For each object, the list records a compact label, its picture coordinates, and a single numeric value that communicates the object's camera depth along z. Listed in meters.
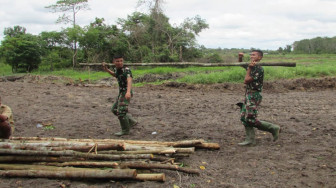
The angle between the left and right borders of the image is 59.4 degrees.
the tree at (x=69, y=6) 24.17
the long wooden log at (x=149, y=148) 4.20
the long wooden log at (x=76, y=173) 3.57
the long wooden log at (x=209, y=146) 4.96
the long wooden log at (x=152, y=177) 3.65
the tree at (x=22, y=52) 21.00
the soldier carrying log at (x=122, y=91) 5.82
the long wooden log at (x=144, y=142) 4.53
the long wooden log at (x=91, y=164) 3.77
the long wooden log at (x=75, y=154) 3.86
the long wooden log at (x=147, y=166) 3.77
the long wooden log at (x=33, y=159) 3.90
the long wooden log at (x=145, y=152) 4.07
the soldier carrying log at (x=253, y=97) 4.96
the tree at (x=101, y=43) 22.71
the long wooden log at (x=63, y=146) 3.93
